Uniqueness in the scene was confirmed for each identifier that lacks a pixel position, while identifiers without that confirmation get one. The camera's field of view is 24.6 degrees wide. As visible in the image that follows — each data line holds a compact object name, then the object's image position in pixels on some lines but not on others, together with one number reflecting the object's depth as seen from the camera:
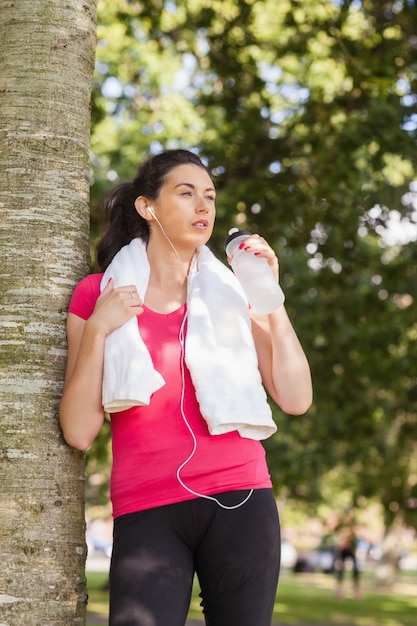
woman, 2.74
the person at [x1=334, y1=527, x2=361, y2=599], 22.81
